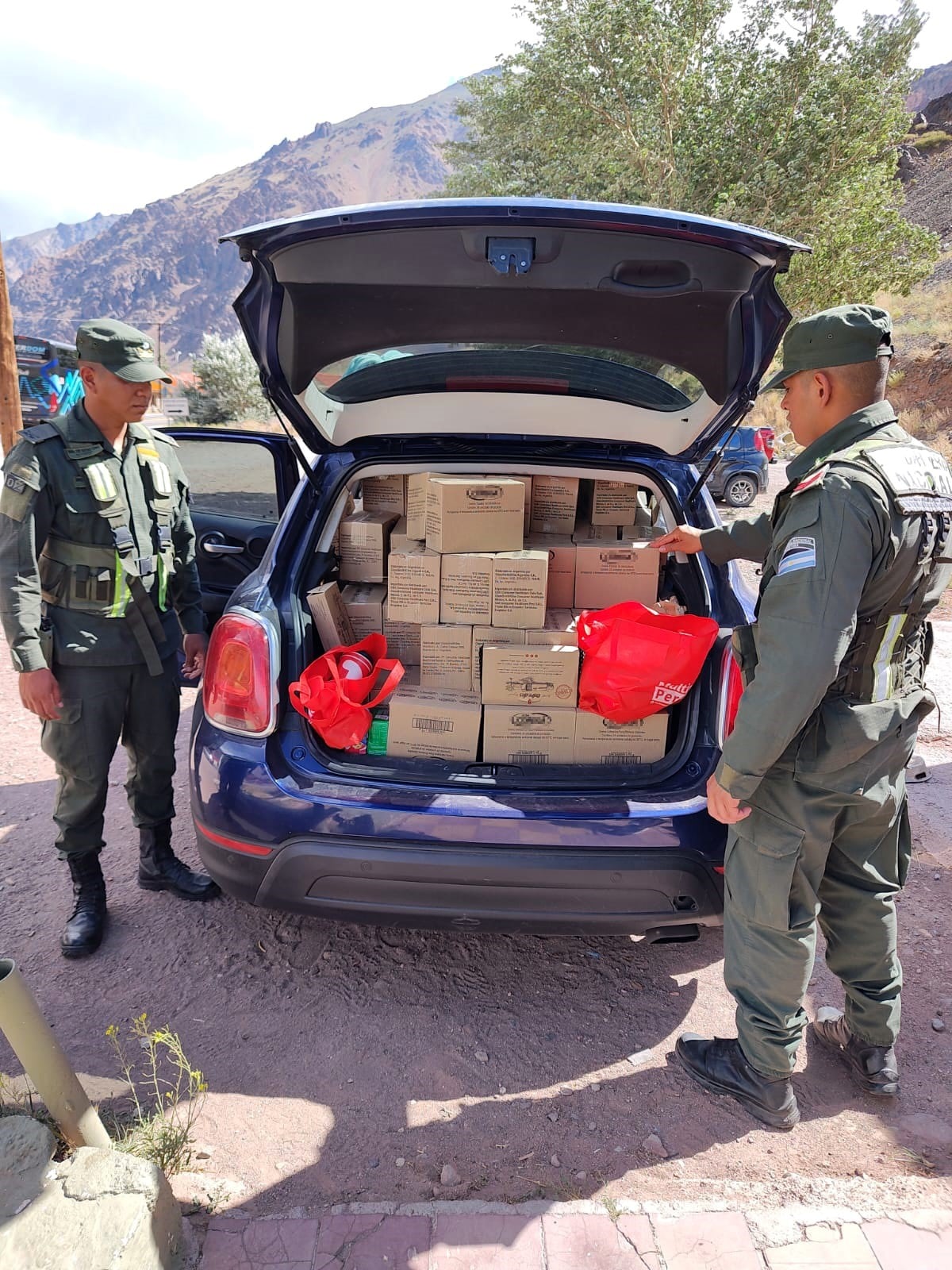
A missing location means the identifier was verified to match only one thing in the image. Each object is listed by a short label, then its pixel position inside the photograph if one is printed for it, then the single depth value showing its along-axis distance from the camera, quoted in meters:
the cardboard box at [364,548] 2.86
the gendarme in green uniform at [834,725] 1.67
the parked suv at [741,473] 13.59
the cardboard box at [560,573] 2.78
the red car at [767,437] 14.70
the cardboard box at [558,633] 2.44
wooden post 7.09
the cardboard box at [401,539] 2.74
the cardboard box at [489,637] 2.50
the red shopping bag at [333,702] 2.25
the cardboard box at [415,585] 2.54
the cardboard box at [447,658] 2.53
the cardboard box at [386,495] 3.12
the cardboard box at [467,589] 2.51
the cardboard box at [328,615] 2.56
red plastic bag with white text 2.27
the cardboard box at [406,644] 2.77
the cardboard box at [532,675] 2.38
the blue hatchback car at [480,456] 2.05
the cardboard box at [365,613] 2.78
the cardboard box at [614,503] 3.07
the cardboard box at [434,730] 2.37
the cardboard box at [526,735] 2.38
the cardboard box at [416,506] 2.76
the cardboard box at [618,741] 2.38
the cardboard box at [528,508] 2.97
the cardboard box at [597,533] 2.98
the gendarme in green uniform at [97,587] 2.32
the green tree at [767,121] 12.77
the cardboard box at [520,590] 2.49
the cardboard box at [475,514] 2.54
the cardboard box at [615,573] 2.77
